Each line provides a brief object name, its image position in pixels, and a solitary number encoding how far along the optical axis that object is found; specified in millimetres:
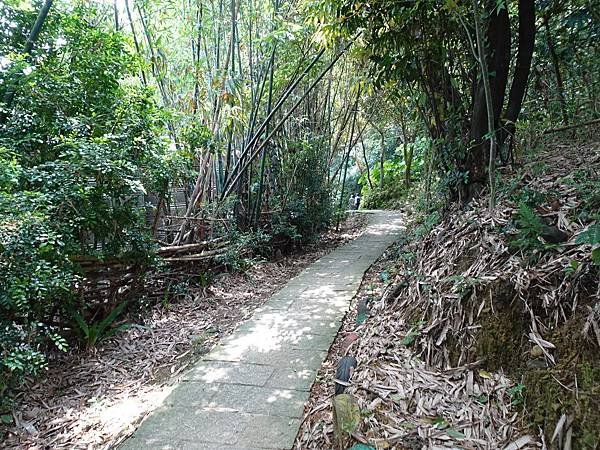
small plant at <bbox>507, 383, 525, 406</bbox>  1528
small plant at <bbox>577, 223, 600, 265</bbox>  1353
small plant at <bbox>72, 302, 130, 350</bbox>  2716
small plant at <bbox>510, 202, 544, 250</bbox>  1814
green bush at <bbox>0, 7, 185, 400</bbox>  2057
